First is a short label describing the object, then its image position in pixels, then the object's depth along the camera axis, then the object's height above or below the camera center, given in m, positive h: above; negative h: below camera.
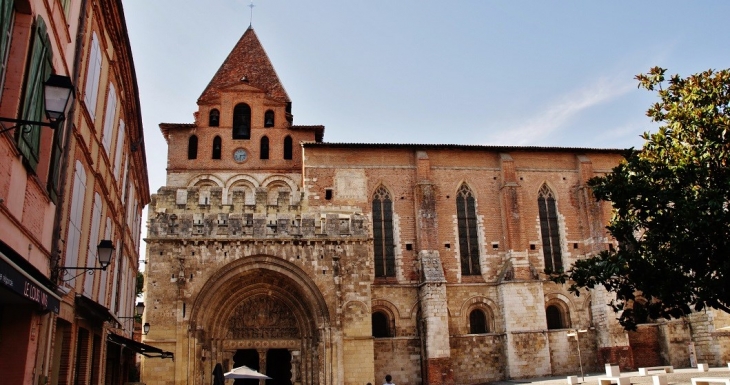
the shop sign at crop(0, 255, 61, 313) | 6.06 +0.86
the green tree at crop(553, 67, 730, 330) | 11.63 +2.78
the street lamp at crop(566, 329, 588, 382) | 26.64 +0.79
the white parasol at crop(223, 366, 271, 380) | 17.83 -0.36
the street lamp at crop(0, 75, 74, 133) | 5.91 +2.52
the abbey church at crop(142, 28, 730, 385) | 22.23 +3.92
